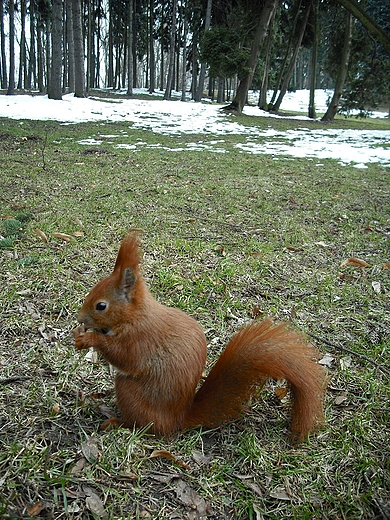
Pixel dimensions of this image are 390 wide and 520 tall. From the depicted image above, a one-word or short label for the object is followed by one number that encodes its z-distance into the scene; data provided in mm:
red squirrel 422
